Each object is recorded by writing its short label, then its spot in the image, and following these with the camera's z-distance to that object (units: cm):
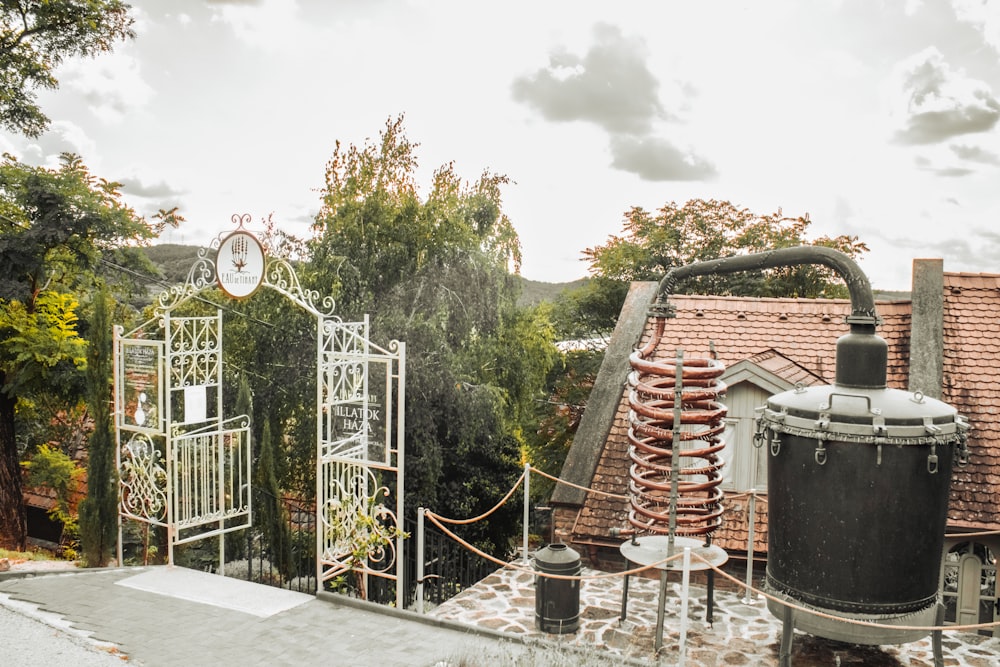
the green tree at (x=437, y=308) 1659
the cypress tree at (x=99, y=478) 1110
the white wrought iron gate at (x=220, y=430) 980
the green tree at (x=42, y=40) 1719
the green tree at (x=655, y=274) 2323
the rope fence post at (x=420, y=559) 938
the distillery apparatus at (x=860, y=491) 693
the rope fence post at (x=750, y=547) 1038
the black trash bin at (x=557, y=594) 891
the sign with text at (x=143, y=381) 1096
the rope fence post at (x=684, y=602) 738
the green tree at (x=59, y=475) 1767
